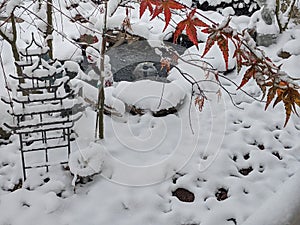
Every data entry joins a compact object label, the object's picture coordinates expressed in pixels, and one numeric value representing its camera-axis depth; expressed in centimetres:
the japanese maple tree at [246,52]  142
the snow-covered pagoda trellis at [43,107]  212
